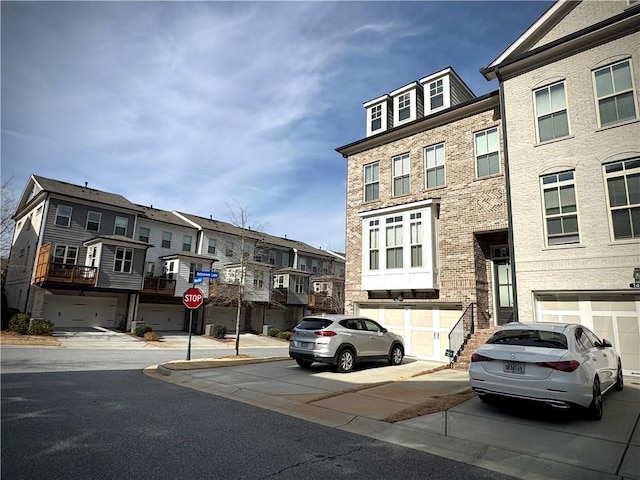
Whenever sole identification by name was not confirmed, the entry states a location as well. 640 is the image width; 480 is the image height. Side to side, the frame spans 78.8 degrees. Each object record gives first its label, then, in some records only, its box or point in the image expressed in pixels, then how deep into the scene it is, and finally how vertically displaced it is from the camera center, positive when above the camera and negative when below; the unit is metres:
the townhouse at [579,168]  10.92 +4.69
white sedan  6.15 -0.74
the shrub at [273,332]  34.72 -1.62
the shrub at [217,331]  30.12 -1.45
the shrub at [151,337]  24.77 -1.69
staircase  12.35 -0.83
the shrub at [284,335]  33.34 -1.78
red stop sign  13.98 +0.47
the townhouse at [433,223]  14.74 +3.82
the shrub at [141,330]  26.41 -1.35
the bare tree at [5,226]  26.87 +5.67
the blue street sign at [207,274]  15.05 +1.43
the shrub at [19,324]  21.53 -0.99
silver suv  10.85 -0.73
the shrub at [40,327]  21.77 -1.13
